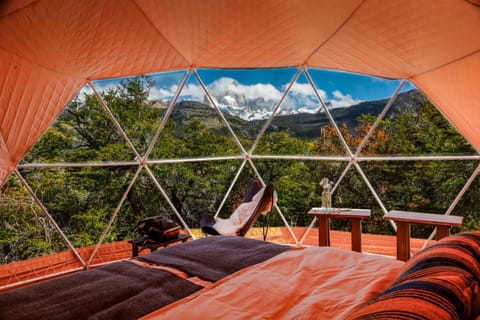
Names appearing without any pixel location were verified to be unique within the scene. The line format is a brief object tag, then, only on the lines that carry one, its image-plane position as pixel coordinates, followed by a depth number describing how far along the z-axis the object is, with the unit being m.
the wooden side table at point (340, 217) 3.98
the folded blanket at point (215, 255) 2.01
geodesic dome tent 3.03
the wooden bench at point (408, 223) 3.39
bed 0.96
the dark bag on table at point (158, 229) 4.06
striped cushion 0.85
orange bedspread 1.40
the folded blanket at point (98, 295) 1.49
